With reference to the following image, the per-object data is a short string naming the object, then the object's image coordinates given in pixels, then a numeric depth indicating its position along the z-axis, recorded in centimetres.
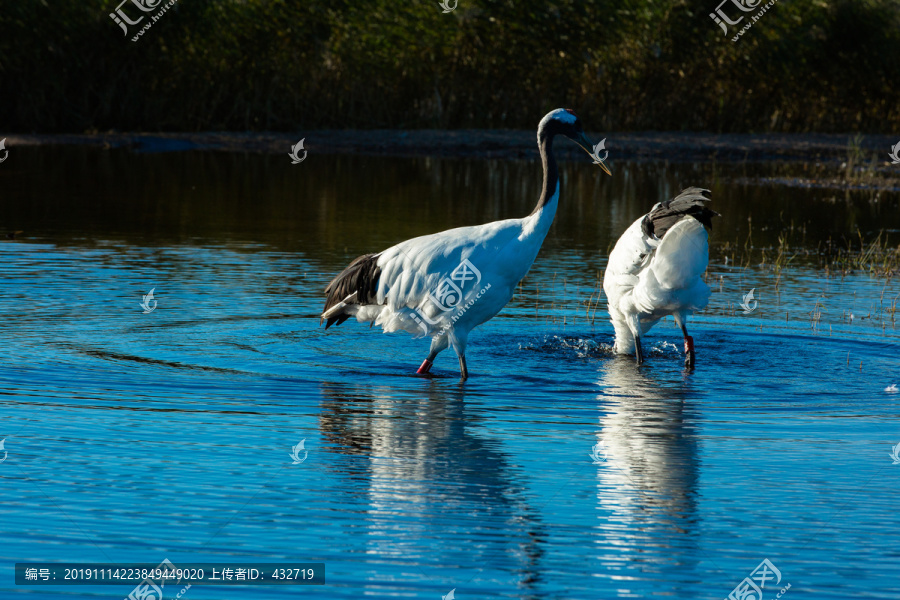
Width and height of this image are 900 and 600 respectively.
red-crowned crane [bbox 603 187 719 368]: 1581
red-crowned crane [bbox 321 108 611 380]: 1519
